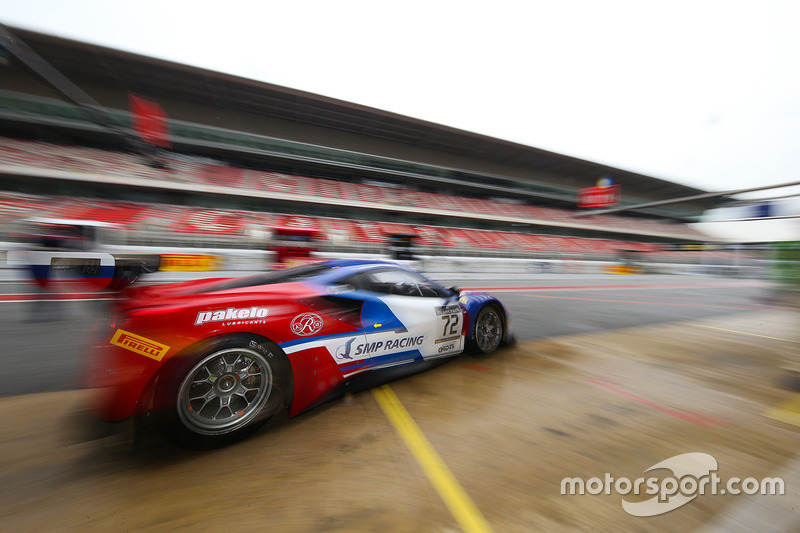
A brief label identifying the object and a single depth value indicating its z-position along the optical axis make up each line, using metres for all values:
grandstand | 19.00
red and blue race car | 1.69
